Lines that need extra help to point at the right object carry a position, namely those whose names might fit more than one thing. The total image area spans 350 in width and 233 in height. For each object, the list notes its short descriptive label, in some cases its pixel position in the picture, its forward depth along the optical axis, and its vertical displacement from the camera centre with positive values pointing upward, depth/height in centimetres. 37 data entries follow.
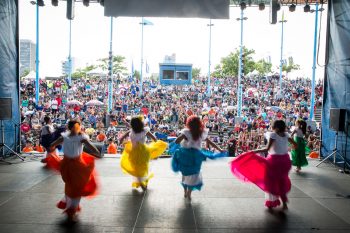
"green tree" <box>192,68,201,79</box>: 6693 +648
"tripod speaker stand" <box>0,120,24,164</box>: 865 -127
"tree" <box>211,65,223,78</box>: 4675 +446
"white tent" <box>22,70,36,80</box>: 2962 +204
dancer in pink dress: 507 -99
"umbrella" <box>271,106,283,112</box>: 2056 -27
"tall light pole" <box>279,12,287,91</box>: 2735 +679
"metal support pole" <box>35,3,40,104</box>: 1983 +245
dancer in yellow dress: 590 -94
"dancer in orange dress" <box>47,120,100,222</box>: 455 -96
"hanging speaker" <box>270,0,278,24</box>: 1015 +286
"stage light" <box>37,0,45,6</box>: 1015 +294
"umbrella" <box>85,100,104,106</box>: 1914 -13
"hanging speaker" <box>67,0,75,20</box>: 984 +269
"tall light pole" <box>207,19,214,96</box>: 2827 +646
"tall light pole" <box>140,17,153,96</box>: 2753 +654
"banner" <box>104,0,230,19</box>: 923 +260
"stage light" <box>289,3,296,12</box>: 1063 +310
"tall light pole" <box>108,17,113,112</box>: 2095 +200
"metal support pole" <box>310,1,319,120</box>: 1834 +202
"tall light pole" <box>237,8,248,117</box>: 2050 +157
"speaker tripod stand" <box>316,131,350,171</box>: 841 -127
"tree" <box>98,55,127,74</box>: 4850 +520
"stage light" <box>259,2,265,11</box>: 1095 +322
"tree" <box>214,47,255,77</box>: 4334 +533
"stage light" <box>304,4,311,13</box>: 1064 +310
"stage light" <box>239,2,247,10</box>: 1082 +319
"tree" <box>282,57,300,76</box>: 5175 +584
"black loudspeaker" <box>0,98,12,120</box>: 840 -24
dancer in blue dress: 537 -81
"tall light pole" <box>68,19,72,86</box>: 2558 +375
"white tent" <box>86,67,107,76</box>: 3682 +311
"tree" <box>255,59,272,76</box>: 5111 +590
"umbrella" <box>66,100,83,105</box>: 1881 -15
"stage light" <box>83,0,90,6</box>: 1023 +300
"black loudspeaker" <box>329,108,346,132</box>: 821 -33
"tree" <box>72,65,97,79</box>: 5269 +492
